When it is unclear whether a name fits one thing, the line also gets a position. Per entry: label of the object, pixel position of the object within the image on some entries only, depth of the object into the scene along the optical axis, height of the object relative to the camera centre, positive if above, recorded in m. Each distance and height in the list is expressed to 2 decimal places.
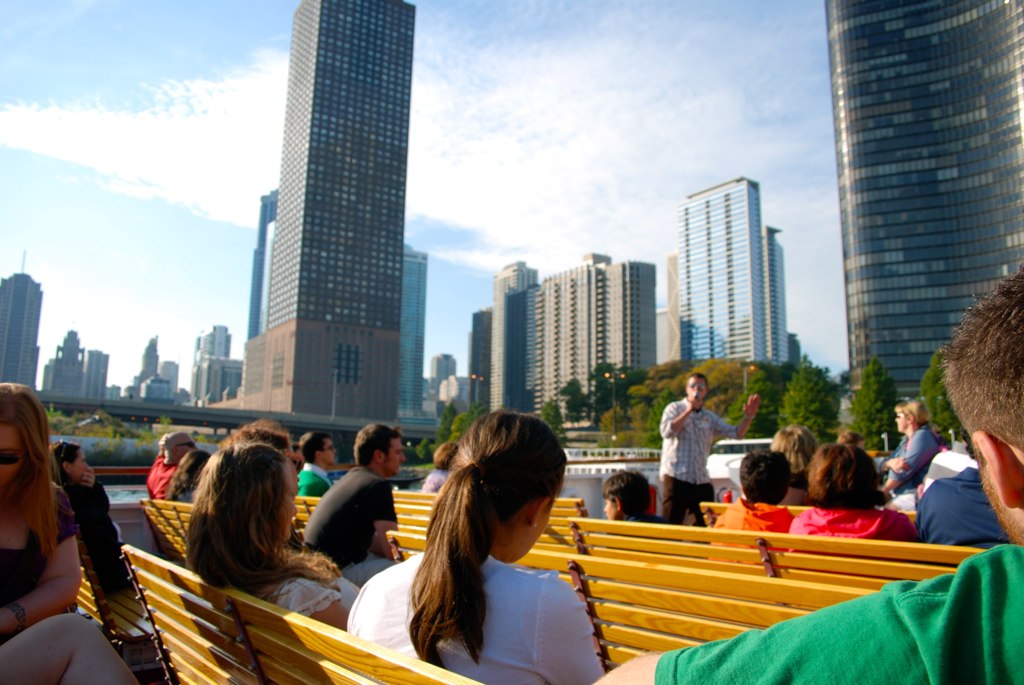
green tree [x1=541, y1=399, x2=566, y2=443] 82.19 +1.22
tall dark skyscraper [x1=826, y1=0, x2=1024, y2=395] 74.31 +29.00
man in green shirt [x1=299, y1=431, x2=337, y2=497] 6.31 -0.42
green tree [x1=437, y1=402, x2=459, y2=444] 88.06 -0.01
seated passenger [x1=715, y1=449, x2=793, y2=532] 3.94 -0.36
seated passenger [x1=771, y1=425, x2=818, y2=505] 5.24 -0.20
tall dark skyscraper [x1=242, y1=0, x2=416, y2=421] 118.44 +36.56
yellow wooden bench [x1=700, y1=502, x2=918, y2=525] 3.99 -0.55
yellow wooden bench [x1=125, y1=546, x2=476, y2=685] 1.34 -0.56
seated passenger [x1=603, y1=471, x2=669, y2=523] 4.59 -0.48
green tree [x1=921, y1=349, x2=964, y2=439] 51.07 +2.08
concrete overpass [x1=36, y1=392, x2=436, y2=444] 73.44 +0.46
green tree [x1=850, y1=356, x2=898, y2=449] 52.91 +1.70
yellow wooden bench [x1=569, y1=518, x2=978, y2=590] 2.46 -0.51
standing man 7.06 -0.36
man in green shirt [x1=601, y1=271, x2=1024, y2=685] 0.77 -0.23
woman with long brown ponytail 1.62 -0.41
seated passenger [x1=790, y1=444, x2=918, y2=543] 3.33 -0.38
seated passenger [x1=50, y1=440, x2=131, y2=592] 3.99 -0.63
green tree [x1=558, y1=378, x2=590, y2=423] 103.25 +3.25
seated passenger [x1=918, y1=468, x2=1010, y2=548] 3.02 -0.39
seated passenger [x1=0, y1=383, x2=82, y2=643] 2.65 -0.42
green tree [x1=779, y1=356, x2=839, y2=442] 50.19 +1.70
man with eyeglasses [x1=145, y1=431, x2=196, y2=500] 6.44 -0.39
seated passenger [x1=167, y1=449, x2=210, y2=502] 5.59 -0.50
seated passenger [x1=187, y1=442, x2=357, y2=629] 2.41 -0.42
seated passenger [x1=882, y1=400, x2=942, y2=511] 6.41 -0.25
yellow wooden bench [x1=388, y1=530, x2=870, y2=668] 1.86 -0.52
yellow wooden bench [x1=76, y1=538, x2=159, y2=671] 3.19 -1.00
